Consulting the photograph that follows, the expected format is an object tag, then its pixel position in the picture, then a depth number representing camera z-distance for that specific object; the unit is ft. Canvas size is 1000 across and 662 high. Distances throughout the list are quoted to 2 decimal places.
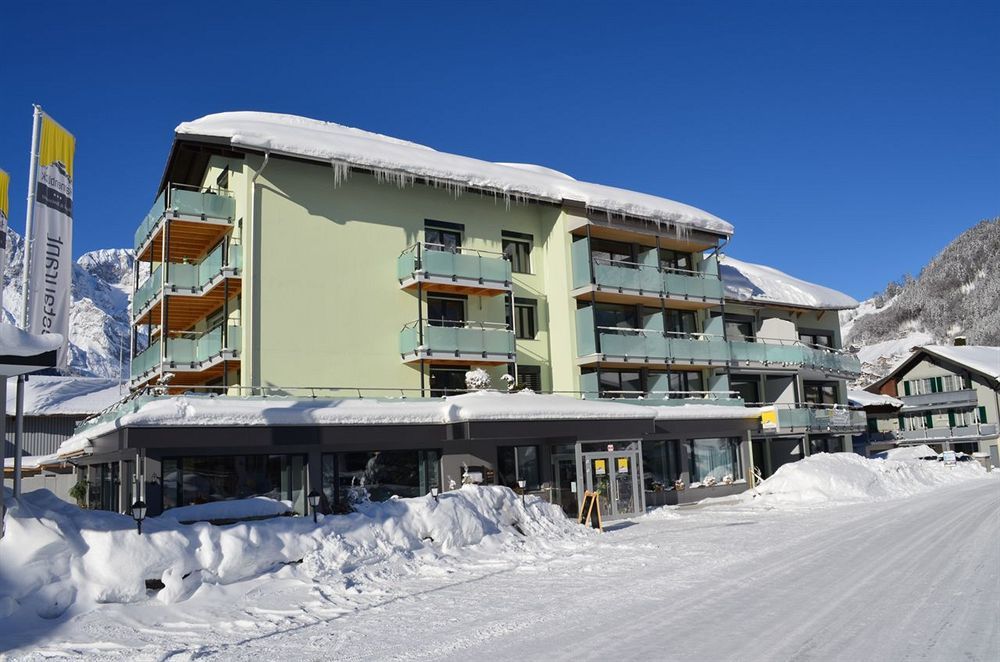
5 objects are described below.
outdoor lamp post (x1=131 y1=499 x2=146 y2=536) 38.78
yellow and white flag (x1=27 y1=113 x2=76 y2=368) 46.09
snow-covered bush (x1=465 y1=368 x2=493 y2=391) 84.99
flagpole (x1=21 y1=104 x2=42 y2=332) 44.73
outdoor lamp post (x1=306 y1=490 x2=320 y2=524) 48.37
